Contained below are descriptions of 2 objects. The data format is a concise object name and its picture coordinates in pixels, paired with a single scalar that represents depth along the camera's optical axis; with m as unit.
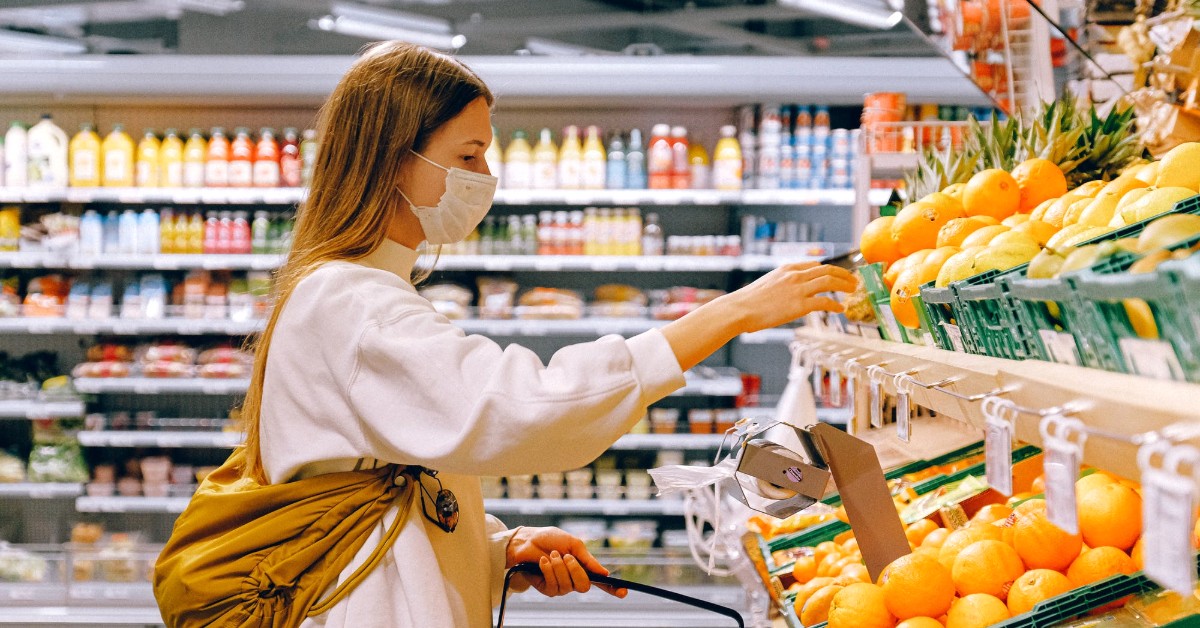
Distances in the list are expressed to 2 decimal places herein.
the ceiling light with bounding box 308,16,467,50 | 5.70
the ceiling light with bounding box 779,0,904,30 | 5.38
